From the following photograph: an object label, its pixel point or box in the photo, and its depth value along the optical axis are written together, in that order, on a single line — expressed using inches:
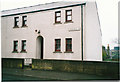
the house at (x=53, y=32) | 630.5
